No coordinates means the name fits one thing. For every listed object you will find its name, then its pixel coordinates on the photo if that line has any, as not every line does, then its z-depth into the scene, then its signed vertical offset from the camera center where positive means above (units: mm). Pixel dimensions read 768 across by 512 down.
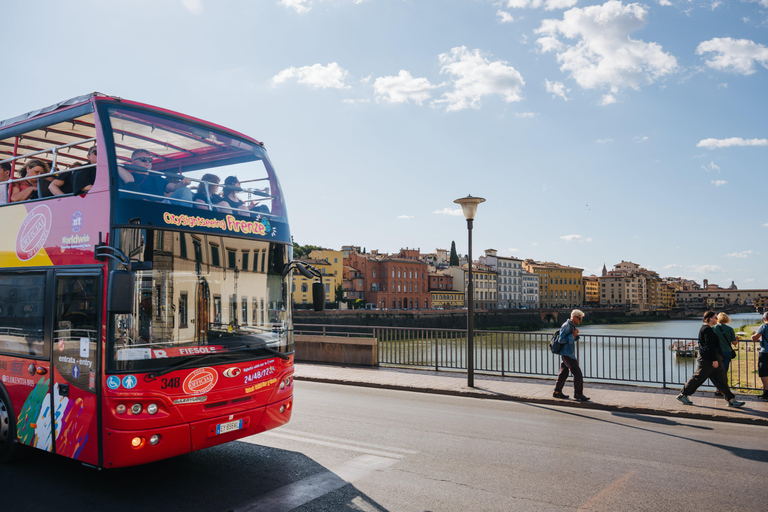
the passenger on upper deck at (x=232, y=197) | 6016 +979
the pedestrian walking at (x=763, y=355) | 9883 -1181
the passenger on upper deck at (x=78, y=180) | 5414 +1062
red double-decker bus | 5000 -54
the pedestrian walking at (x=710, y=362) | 9422 -1256
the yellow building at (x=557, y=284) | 153000 +1023
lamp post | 12008 +1330
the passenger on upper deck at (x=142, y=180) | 5238 +1031
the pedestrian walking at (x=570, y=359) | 10195 -1288
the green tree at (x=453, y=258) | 141750 +7445
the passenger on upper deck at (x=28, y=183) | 6160 +1166
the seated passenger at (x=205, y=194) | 5684 +964
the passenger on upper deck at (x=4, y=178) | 6562 +1293
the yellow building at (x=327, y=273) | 99750 +2973
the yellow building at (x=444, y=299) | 125812 -2508
